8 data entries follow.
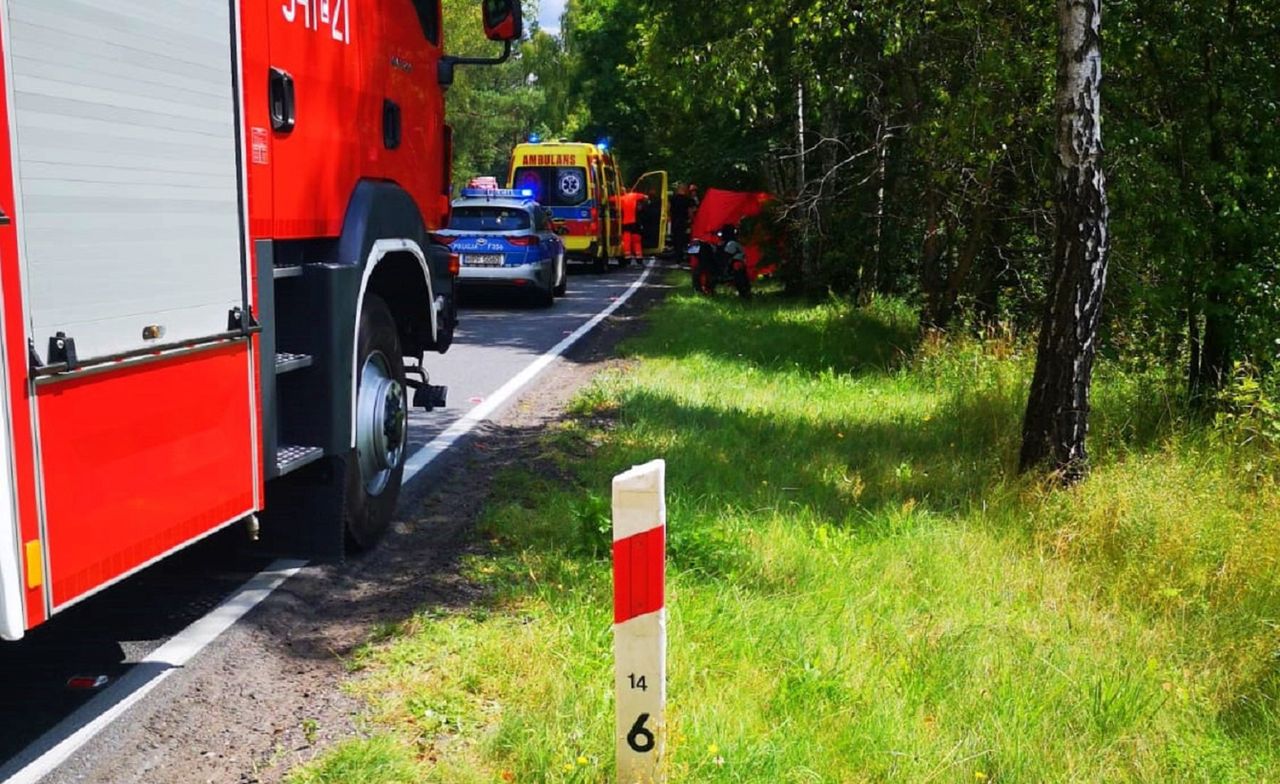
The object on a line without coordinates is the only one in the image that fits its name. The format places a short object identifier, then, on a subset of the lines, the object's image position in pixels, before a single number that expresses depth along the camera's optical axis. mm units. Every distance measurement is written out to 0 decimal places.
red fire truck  3301
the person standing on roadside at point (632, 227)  36938
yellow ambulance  31125
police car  20344
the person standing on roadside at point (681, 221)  36938
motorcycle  22062
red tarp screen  23045
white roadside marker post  3301
